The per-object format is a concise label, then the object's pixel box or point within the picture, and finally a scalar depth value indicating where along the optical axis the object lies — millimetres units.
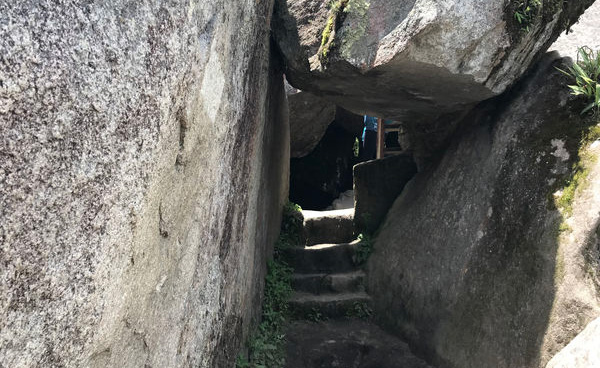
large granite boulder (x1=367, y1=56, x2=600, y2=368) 3770
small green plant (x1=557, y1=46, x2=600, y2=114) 4367
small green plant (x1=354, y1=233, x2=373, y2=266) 7164
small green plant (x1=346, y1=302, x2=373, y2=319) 6438
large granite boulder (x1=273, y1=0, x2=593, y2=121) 4355
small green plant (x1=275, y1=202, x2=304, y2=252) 7754
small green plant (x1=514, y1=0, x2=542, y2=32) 4477
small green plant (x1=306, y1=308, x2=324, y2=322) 6396
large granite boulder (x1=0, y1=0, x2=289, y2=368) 1388
